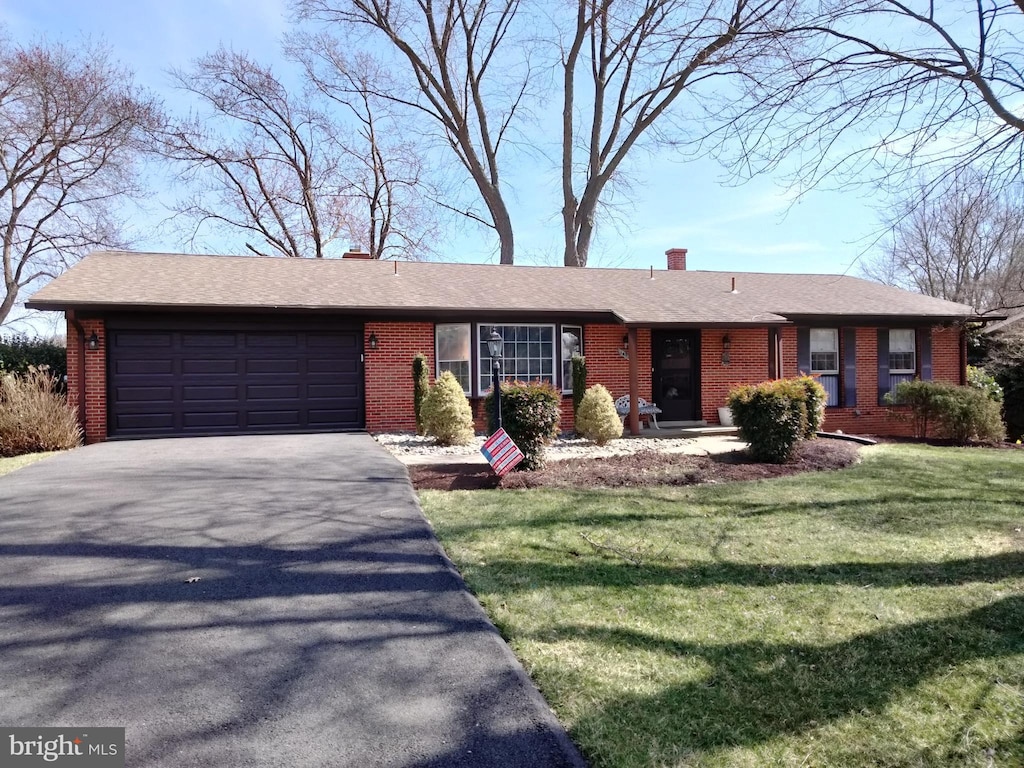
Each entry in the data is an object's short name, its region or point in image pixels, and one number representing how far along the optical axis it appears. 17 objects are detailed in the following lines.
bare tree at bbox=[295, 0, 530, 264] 22.84
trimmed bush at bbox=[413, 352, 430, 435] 11.74
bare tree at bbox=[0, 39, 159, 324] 21.09
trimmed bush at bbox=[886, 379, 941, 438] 12.20
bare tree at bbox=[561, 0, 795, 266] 22.36
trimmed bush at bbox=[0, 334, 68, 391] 11.94
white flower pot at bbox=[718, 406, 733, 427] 13.97
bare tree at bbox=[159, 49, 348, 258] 25.80
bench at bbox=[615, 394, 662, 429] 12.80
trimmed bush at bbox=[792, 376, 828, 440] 10.55
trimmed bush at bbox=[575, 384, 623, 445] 11.02
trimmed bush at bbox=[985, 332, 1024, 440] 14.61
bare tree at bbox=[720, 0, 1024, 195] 5.83
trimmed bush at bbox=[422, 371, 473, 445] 10.70
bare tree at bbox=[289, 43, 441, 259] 28.02
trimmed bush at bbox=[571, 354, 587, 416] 12.41
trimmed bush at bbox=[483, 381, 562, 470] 8.30
